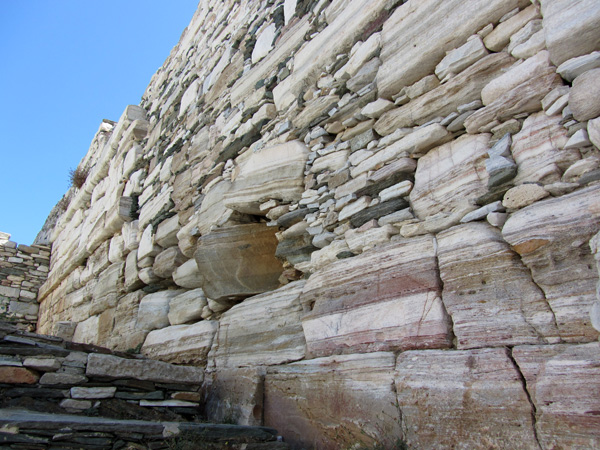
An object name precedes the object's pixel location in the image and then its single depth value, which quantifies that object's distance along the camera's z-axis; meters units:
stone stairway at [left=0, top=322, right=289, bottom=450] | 2.07
